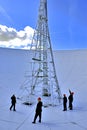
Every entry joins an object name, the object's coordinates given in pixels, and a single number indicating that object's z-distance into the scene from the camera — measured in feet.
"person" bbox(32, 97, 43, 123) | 22.99
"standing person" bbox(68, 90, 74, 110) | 32.96
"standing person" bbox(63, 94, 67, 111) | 31.77
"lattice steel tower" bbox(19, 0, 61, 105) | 44.45
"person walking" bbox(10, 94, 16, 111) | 30.90
